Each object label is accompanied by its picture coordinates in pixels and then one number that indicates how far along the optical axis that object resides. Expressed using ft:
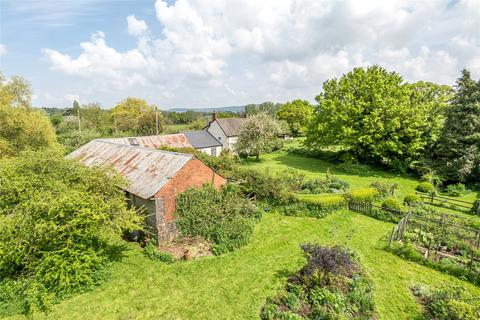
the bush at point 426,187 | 82.17
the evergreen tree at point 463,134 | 85.81
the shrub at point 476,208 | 65.05
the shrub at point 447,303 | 27.84
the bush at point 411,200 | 67.36
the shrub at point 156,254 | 44.78
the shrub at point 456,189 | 81.94
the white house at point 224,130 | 162.61
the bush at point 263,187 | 66.54
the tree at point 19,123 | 93.15
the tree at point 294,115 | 234.17
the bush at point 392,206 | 60.39
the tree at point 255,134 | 122.11
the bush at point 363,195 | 65.82
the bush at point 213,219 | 50.44
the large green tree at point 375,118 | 100.37
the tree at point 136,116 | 200.23
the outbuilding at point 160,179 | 48.78
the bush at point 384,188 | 74.28
